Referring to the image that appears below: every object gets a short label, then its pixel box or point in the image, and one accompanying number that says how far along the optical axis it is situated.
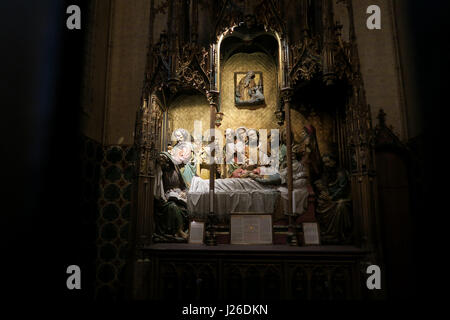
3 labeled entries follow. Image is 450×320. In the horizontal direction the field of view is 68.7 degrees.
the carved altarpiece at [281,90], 5.80
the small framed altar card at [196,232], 6.08
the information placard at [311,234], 5.85
